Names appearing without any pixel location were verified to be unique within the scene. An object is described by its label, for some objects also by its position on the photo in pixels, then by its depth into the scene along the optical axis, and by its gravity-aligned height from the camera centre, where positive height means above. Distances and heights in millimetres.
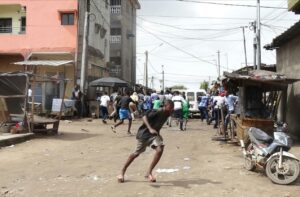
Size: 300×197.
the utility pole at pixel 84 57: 29145 +2810
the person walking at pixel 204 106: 26666 +75
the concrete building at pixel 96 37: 33125 +5024
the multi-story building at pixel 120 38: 48688 +6506
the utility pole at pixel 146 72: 70406 +4788
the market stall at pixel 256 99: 13828 +248
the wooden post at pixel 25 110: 16562 -74
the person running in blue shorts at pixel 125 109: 18609 -52
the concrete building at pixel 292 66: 16359 +1382
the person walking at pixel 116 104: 23259 +158
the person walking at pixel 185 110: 21197 -104
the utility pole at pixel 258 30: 33431 +4998
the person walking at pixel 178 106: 20875 +58
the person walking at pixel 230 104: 16780 +111
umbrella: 29719 +1410
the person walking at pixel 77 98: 28316 +518
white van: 33125 +676
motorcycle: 8969 -864
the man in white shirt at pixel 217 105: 19256 +93
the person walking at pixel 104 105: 25366 +126
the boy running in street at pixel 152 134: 9031 -460
